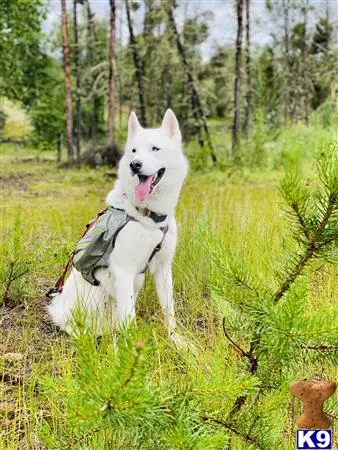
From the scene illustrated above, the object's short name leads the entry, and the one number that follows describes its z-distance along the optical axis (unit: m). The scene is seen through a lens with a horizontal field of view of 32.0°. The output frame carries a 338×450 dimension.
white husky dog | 3.75
